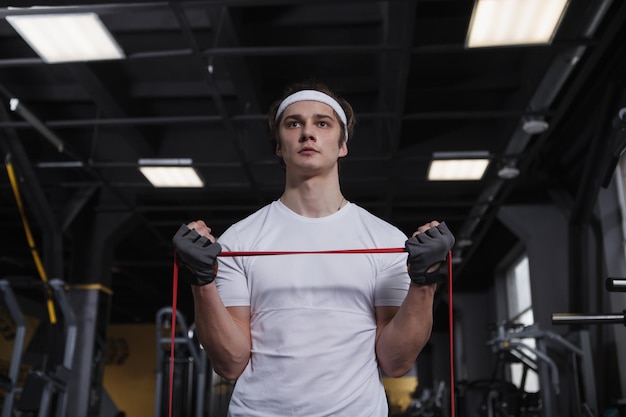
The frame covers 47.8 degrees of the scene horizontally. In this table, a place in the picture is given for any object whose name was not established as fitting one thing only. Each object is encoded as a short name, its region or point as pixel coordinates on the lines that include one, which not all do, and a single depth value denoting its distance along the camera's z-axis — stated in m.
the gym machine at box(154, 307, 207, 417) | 5.96
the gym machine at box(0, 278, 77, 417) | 5.23
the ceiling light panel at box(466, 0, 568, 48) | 3.97
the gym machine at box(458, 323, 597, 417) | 5.48
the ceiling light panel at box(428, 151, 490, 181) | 6.17
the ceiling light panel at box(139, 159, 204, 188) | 6.29
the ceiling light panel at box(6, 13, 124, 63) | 4.09
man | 1.16
